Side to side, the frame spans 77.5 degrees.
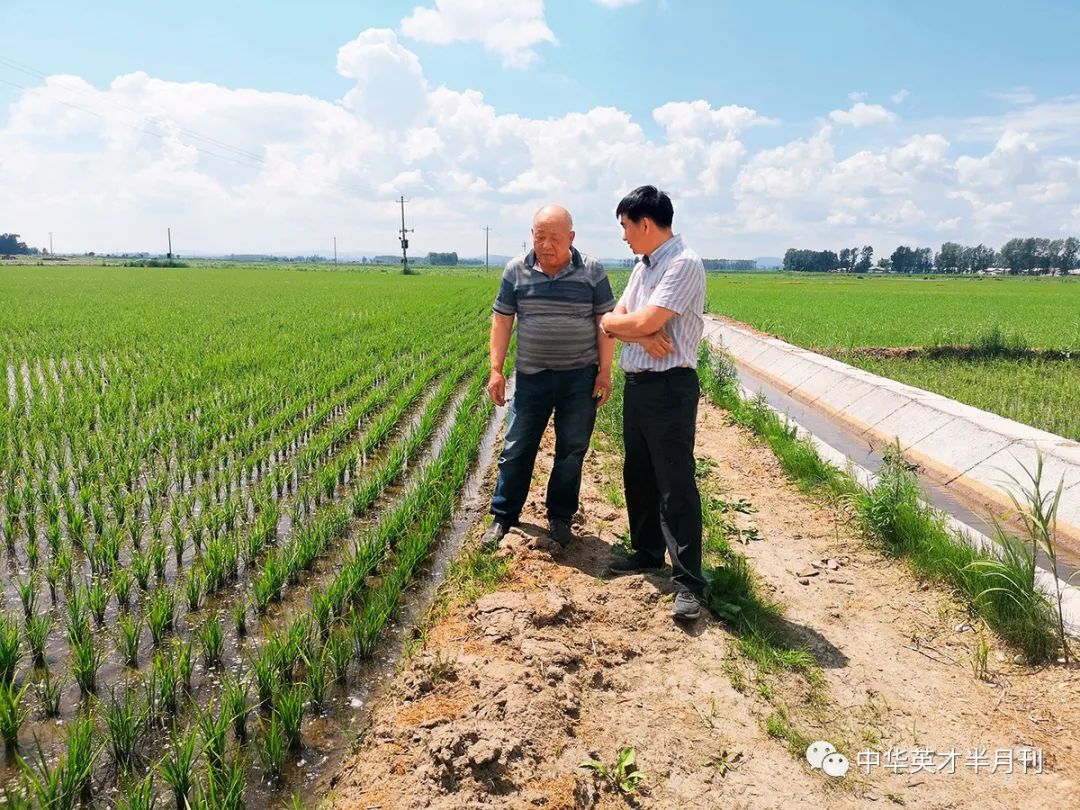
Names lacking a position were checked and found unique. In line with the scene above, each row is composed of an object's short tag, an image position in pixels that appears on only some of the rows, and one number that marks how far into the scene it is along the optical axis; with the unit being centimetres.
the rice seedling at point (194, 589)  316
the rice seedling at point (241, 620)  298
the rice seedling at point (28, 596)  303
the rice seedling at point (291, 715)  226
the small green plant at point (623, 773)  209
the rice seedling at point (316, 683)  250
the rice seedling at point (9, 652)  252
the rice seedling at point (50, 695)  239
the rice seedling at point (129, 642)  272
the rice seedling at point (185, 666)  253
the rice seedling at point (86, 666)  251
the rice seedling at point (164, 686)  238
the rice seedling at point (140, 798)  185
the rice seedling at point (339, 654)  266
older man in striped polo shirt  348
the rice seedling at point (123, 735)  215
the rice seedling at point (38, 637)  270
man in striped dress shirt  278
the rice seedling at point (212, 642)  271
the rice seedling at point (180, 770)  198
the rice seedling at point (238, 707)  227
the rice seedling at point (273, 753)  215
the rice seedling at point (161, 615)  284
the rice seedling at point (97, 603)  299
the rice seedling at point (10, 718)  219
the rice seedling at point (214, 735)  208
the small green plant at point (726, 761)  215
